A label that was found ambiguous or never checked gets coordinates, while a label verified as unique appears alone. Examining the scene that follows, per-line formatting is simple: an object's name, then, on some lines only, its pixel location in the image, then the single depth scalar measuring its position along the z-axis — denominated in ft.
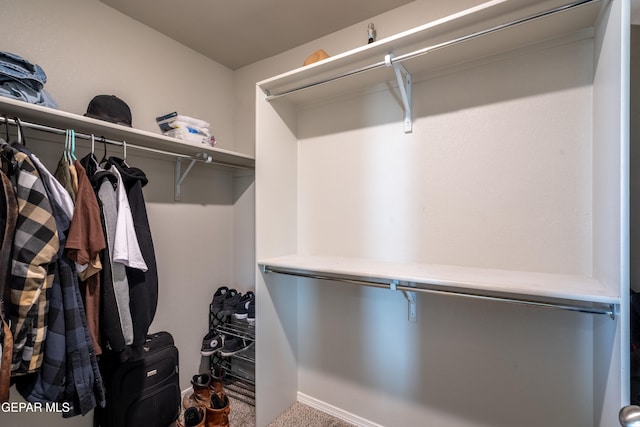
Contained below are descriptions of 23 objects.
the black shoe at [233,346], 6.27
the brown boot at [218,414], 5.27
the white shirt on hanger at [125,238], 3.86
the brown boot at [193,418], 5.07
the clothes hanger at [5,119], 3.36
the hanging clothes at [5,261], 2.95
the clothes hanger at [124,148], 4.41
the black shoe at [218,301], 6.68
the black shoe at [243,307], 6.32
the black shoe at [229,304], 6.55
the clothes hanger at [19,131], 3.41
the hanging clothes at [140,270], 4.15
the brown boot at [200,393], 5.77
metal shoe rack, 6.38
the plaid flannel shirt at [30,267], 3.08
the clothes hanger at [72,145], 3.88
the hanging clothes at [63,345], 3.30
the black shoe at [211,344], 6.46
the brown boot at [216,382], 5.97
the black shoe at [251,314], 6.16
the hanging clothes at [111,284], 3.81
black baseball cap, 4.47
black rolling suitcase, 4.68
